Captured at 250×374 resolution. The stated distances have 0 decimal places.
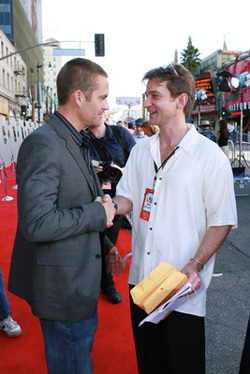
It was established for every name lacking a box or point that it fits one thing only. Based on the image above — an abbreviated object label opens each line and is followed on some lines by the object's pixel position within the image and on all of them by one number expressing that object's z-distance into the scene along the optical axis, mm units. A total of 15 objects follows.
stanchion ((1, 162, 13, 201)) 8457
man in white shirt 1682
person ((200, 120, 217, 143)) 10402
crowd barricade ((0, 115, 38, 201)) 11906
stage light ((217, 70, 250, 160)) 9688
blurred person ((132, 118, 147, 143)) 7821
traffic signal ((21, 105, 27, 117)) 44269
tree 53781
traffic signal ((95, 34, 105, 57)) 18297
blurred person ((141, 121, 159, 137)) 5936
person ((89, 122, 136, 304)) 3418
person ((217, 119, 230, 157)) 10625
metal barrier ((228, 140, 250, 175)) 10167
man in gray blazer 1387
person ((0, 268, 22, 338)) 2734
